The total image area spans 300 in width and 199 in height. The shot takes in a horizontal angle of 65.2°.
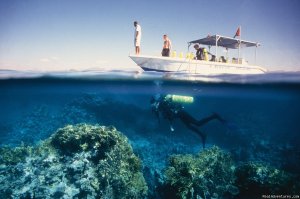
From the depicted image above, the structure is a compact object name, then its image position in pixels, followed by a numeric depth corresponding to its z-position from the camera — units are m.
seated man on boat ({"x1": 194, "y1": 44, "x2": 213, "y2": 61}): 17.84
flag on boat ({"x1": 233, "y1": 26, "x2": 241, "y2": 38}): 19.33
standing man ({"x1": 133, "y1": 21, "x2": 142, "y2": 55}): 14.41
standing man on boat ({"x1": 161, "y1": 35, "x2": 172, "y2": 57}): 16.33
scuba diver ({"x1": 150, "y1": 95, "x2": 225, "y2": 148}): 11.98
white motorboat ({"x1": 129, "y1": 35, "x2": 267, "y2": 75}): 15.64
